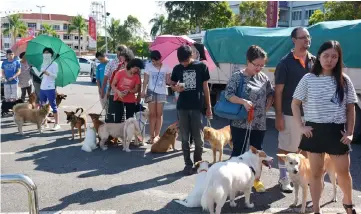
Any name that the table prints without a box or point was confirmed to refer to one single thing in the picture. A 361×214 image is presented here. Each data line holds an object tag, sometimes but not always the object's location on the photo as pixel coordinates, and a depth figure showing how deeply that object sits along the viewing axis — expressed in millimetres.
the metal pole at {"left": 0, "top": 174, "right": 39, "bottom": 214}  2424
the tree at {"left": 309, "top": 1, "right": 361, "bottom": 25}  17875
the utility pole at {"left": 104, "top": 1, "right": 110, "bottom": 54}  45809
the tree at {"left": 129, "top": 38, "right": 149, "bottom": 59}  44984
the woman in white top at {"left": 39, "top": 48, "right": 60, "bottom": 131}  8328
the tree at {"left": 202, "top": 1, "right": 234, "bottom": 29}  29797
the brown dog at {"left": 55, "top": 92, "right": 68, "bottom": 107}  10031
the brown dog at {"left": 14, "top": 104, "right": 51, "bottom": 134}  8477
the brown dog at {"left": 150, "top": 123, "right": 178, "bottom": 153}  6809
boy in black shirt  5188
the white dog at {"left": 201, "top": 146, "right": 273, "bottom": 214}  3748
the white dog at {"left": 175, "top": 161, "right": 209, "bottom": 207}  4281
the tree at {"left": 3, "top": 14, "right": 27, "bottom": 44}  69412
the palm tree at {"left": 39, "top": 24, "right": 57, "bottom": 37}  70131
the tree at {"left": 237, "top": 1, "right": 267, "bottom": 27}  31303
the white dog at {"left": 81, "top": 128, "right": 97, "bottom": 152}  7039
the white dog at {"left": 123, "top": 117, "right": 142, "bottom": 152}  6809
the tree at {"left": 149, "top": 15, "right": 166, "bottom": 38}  44709
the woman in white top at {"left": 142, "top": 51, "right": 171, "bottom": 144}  6770
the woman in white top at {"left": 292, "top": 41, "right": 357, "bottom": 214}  3463
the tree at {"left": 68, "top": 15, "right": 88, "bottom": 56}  68875
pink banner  39906
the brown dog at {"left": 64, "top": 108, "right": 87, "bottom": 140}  7949
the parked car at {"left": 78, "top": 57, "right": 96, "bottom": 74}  32875
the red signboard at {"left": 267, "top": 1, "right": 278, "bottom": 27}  18188
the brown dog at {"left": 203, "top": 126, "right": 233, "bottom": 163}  6047
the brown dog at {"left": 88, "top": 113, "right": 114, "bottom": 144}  7186
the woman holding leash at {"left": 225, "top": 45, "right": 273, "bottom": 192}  4293
